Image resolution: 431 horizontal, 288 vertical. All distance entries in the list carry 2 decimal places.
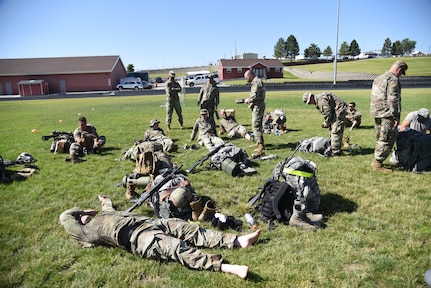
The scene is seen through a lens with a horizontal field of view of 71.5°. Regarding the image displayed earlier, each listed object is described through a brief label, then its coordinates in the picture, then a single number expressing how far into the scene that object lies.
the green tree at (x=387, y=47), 123.00
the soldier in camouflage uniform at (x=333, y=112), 9.00
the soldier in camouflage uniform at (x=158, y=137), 10.21
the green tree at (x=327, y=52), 126.94
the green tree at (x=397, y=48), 111.59
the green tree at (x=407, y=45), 116.32
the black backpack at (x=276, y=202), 5.06
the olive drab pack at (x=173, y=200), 5.23
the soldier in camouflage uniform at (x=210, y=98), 12.34
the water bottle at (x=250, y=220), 5.14
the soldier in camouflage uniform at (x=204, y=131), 10.53
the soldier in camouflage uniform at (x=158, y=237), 4.02
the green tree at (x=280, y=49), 122.56
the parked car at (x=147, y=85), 52.72
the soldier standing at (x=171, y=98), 14.05
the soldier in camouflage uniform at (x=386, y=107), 7.36
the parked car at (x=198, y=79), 54.06
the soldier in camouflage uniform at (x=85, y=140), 10.10
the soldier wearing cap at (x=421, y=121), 8.21
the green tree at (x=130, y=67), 87.06
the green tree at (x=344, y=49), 120.12
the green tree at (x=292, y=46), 119.69
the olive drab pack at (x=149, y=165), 6.87
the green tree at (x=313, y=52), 120.61
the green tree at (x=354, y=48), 117.81
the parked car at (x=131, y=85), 51.82
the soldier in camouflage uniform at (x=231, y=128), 11.91
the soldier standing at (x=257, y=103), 9.44
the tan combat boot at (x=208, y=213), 5.25
